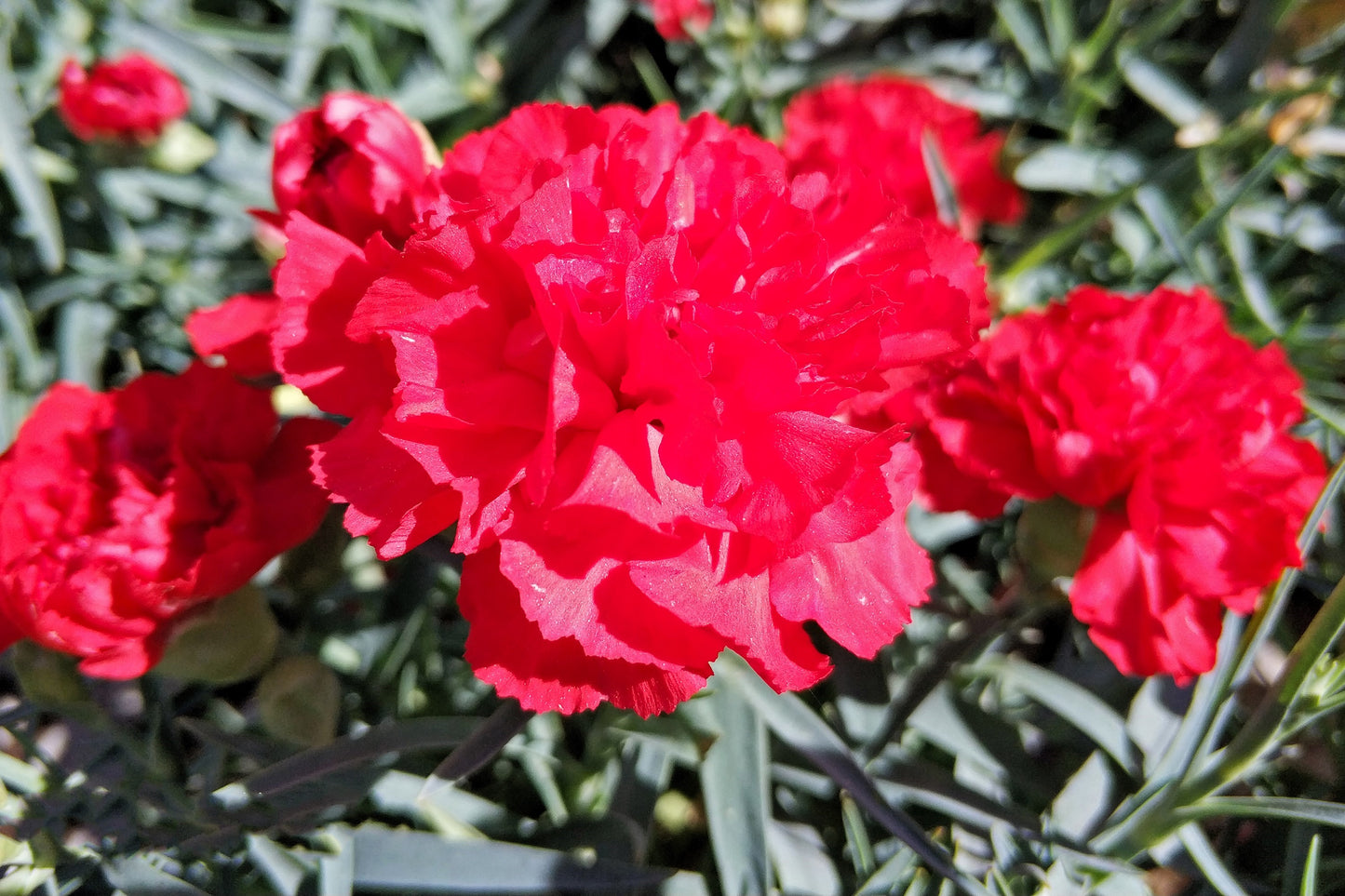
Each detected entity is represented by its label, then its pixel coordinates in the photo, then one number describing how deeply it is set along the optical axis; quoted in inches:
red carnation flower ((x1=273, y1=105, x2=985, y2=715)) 6.8
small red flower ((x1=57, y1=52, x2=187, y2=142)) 9.8
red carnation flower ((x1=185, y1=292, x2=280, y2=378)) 7.7
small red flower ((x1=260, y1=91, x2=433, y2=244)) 7.5
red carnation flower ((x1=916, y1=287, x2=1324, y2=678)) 7.7
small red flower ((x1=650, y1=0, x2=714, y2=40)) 10.9
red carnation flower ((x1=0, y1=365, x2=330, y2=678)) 7.5
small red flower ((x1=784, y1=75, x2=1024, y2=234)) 9.6
